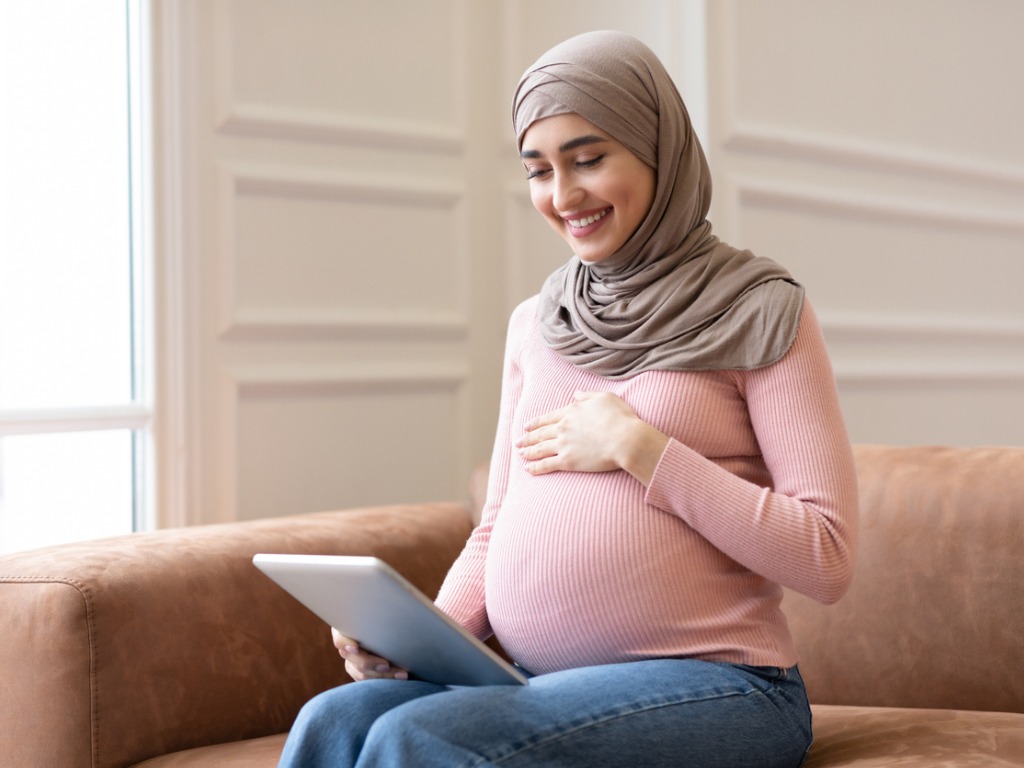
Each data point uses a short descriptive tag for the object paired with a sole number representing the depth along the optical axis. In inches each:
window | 82.2
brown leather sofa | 58.4
